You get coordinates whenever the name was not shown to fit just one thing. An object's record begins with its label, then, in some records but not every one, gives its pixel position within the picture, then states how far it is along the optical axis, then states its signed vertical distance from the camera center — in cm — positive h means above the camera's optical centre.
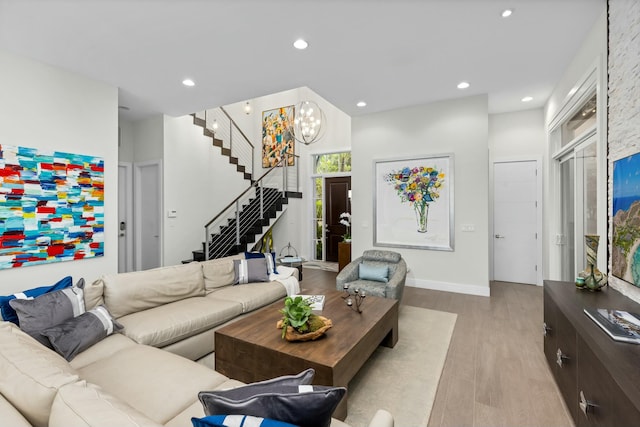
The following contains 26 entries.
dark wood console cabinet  116 -73
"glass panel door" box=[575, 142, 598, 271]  296 +19
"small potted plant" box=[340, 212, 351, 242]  634 -20
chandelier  360 +117
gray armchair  343 -80
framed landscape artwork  192 -6
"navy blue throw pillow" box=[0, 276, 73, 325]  186 -55
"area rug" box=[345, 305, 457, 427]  192 -129
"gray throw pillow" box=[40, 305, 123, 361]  177 -76
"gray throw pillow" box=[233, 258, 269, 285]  352 -70
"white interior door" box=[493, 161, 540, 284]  502 -17
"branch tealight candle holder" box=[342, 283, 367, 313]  263 -83
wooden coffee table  180 -90
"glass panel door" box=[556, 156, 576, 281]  375 -8
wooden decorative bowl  202 -84
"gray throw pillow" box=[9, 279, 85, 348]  179 -62
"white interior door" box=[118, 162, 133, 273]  548 -2
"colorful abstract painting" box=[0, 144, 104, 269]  317 +10
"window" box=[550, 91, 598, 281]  300 +37
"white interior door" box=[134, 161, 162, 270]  534 -2
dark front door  716 +13
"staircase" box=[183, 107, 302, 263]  586 +40
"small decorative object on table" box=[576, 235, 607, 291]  224 -48
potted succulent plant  204 -78
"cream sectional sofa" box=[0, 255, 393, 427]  90 -85
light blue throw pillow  381 -79
